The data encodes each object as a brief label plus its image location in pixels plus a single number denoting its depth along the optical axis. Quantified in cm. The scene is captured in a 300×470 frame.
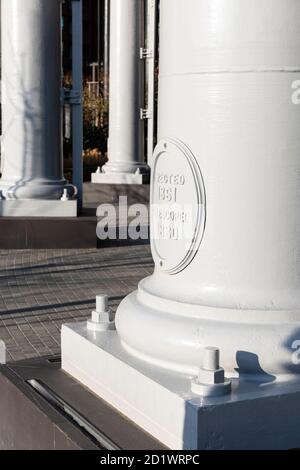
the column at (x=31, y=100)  1230
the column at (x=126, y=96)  1897
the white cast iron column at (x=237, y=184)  385
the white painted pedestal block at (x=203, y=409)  356
